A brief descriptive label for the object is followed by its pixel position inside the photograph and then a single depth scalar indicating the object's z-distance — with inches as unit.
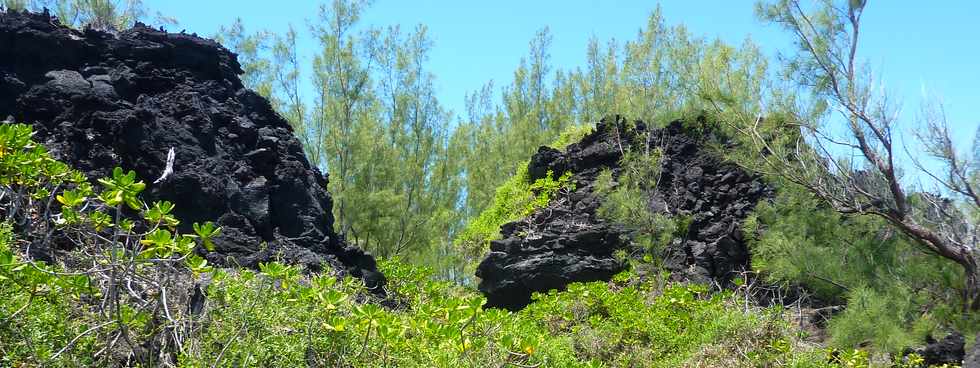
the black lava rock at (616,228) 417.1
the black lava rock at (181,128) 279.6
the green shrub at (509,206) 484.7
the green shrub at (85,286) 140.7
